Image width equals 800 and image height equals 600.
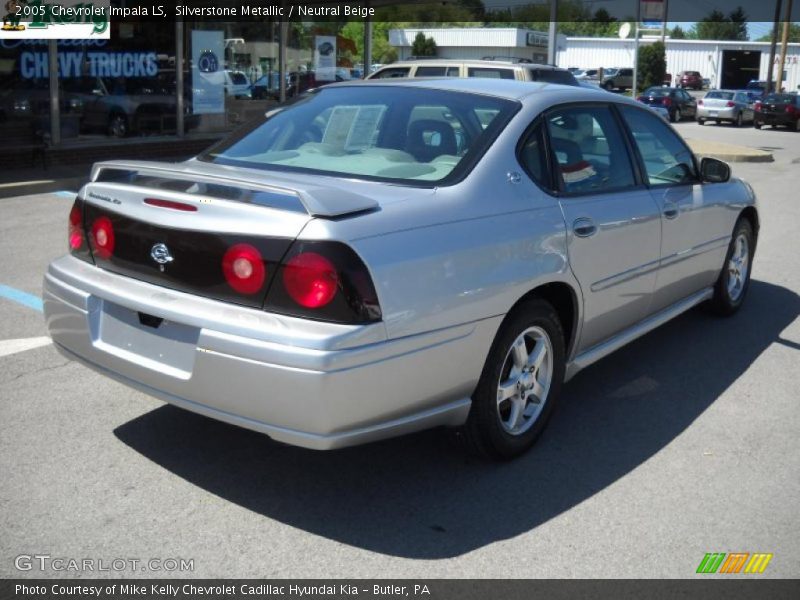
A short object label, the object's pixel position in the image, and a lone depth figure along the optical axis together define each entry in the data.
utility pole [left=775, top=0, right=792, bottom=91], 48.01
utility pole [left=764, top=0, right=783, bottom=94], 47.88
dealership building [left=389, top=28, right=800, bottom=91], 74.81
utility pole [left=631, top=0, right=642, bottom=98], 22.19
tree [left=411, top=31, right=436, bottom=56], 71.19
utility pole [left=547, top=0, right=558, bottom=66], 21.12
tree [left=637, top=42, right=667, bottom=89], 63.91
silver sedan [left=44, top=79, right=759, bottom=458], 3.20
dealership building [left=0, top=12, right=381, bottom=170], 13.41
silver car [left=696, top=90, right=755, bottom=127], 35.50
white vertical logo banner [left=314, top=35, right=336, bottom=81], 19.28
